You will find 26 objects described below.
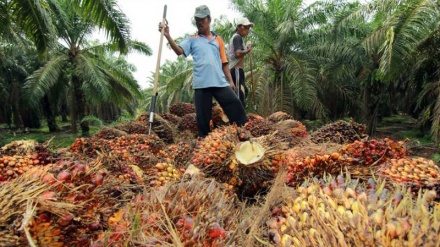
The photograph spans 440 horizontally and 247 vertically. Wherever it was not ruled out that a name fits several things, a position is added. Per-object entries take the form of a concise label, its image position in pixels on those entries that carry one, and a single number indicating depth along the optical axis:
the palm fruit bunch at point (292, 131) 3.76
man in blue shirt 3.96
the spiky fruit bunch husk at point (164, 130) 4.85
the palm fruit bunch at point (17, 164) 1.83
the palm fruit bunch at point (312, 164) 2.23
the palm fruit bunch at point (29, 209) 1.13
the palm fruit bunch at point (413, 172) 1.82
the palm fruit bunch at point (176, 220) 1.22
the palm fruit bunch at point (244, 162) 2.26
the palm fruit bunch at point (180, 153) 3.09
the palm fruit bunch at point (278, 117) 5.23
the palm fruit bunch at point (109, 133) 4.11
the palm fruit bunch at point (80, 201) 1.29
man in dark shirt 5.23
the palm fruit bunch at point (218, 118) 4.93
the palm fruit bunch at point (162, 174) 2.20
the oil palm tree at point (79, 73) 12.46
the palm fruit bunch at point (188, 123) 5.07
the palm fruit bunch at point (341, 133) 3.44
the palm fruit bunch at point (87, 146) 3.12
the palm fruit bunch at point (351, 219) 1.05
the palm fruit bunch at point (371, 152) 2.32
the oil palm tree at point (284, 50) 11.36
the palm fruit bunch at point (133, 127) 4.70
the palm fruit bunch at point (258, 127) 3.77
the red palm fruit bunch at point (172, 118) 5.52
